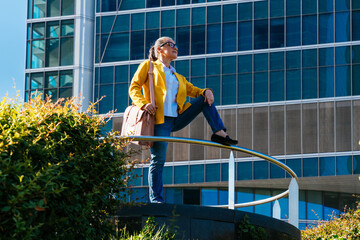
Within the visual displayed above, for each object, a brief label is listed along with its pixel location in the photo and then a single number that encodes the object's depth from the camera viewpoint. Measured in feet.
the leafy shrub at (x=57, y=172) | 21.64
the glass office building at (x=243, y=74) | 186.61
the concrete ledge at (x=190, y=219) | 31.56
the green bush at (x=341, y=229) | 59.98
